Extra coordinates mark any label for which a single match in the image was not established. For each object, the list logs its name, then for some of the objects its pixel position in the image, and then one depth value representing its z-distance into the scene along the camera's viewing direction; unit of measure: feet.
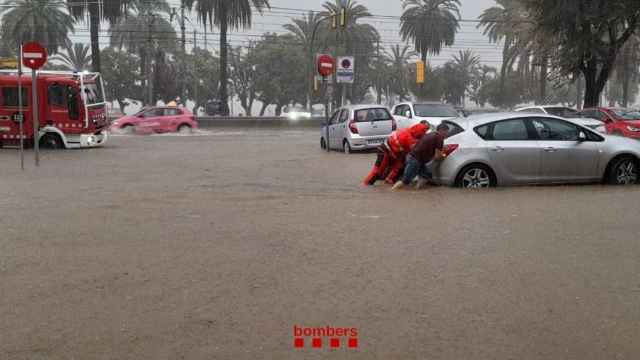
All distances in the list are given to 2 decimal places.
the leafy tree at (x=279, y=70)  260.62
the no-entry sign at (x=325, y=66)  80.69
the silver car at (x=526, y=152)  42.57
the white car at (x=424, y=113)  73.87
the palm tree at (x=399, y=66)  287.28
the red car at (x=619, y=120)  76.07
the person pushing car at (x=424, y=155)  42.80
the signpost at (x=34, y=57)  59.62
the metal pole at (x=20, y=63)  59.21
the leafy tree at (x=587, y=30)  97.50
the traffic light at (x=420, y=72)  149.75
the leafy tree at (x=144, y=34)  226.99
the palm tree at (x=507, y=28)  170.31
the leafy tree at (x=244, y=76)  272.72
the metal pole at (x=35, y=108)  58.79
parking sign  92.68
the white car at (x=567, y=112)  77.02
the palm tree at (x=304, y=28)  236.22
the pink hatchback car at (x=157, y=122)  117.50
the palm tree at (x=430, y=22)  206.90
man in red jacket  45.93
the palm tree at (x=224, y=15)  161.38
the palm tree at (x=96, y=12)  152.05
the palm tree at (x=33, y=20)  182.91
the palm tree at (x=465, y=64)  305.53
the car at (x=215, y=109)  164.76
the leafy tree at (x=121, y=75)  261.24
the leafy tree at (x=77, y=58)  249.88
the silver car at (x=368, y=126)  75.77
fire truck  79.66
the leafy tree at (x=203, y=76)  273.13
